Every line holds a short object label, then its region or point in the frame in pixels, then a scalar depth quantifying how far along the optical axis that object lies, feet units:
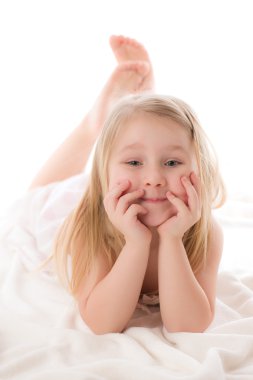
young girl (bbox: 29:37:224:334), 3.90
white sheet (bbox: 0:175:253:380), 3.33
